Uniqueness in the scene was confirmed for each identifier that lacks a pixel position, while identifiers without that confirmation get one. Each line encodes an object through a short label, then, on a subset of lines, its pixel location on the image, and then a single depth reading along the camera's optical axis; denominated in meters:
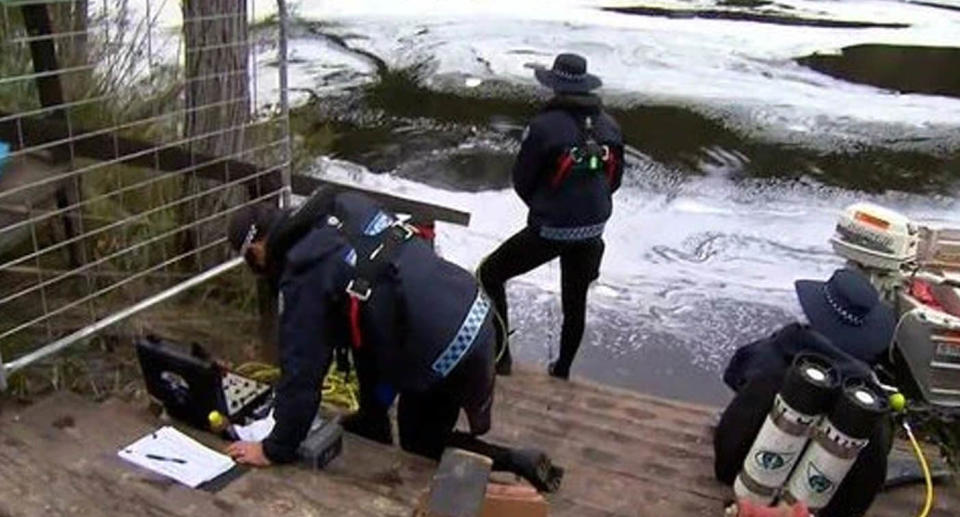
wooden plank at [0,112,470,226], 4.18
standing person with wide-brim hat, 4.25
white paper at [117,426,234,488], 2.83
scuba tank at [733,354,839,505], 2.80
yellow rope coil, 3.85
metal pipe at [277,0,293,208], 3.99
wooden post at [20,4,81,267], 4.15
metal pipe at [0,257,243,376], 3.17
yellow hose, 3.24
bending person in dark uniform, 2.74
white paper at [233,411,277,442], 3.10
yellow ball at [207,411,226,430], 3.06
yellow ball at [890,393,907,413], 2.88
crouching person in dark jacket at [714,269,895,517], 3.05
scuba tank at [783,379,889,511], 2.74
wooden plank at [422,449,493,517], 2.11
